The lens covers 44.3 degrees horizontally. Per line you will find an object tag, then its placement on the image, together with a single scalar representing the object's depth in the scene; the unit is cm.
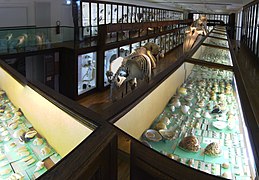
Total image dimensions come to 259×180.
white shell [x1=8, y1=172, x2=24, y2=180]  153
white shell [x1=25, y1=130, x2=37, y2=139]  192
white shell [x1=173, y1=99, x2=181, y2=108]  248
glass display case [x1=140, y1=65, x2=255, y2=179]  157
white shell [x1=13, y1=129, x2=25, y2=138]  198
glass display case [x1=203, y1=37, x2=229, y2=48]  591
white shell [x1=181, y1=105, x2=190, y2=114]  236
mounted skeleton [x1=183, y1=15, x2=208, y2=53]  800
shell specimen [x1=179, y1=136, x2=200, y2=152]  175
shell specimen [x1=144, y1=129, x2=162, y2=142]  173
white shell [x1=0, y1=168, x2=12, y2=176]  161
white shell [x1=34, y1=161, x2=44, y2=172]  148
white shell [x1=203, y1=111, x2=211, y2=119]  234
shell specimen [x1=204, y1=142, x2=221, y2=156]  175
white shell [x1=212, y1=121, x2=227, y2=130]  217
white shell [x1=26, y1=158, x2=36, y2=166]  161
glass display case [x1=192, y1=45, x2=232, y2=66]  409
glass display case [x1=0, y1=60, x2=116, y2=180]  101
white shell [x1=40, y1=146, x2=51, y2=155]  168
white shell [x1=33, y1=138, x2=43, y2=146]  183
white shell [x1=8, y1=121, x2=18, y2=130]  211
